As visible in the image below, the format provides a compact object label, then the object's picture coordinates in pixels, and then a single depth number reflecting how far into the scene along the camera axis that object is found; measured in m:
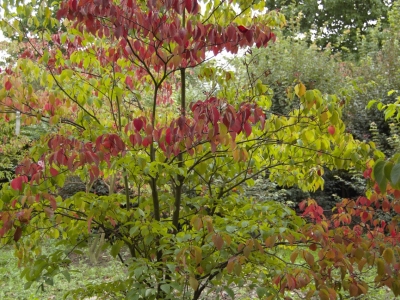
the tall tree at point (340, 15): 16.77
